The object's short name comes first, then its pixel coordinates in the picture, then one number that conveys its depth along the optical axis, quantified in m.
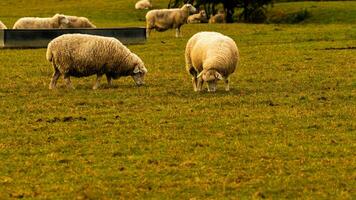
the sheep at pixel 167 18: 40.72
